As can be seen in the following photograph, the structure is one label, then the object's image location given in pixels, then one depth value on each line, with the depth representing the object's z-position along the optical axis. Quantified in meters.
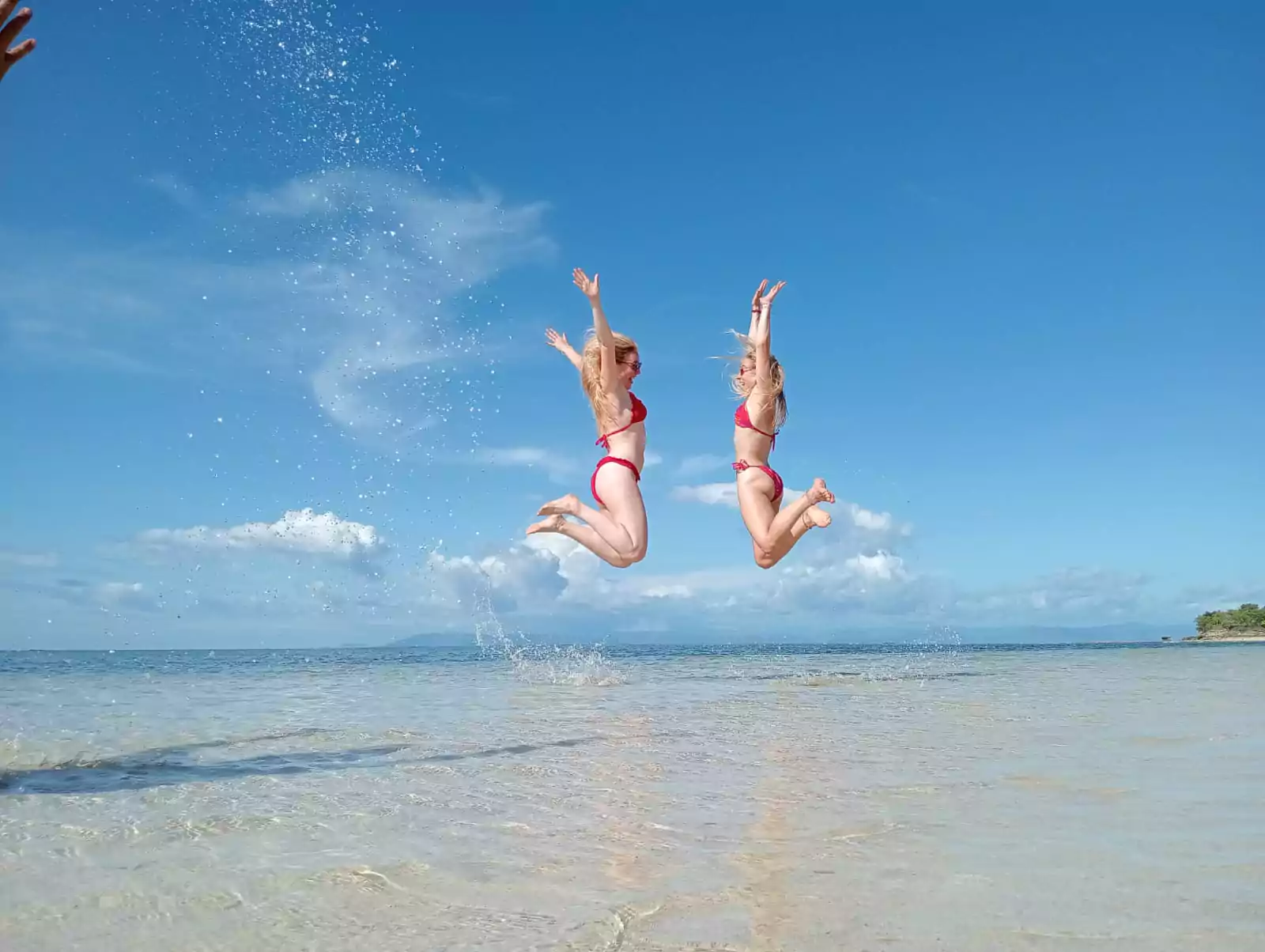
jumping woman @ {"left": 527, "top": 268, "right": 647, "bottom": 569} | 8.01
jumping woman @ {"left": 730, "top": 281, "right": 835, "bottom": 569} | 8.22
